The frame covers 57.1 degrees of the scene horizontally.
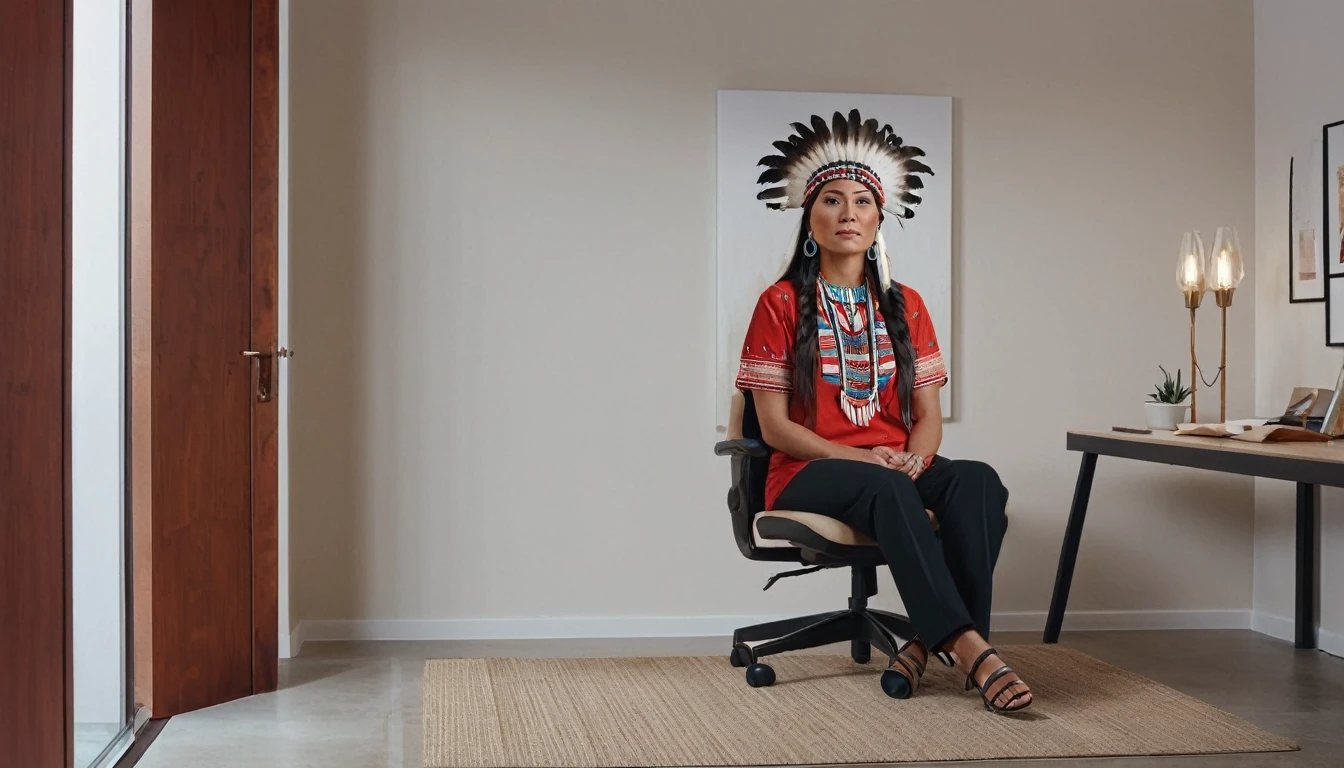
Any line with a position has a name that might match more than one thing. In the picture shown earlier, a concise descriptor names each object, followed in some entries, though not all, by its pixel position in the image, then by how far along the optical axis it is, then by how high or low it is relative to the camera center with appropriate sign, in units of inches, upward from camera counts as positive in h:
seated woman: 105.2 -5.4
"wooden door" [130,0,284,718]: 104.9 +1.6
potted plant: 142.5 -4.5
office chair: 110.2 -17.2
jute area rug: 95.3 -29.8
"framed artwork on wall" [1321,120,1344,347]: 142.9 +17.2
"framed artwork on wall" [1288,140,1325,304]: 147.5 +16.8
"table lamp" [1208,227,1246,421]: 143.3 +12.1
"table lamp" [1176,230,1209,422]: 145.3 +11.8
